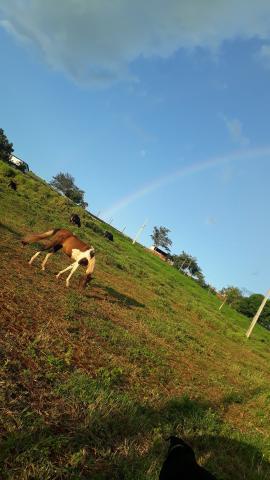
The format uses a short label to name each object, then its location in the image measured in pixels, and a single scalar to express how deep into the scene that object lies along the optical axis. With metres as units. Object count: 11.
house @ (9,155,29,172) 70.90
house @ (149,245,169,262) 127.74
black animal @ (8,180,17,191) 37.90
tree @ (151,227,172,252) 130.38
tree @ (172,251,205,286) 115.81
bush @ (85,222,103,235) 49.71
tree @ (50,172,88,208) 106.89
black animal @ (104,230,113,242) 53.77
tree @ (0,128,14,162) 82.38
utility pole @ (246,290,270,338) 38.89
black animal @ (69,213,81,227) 40.15
